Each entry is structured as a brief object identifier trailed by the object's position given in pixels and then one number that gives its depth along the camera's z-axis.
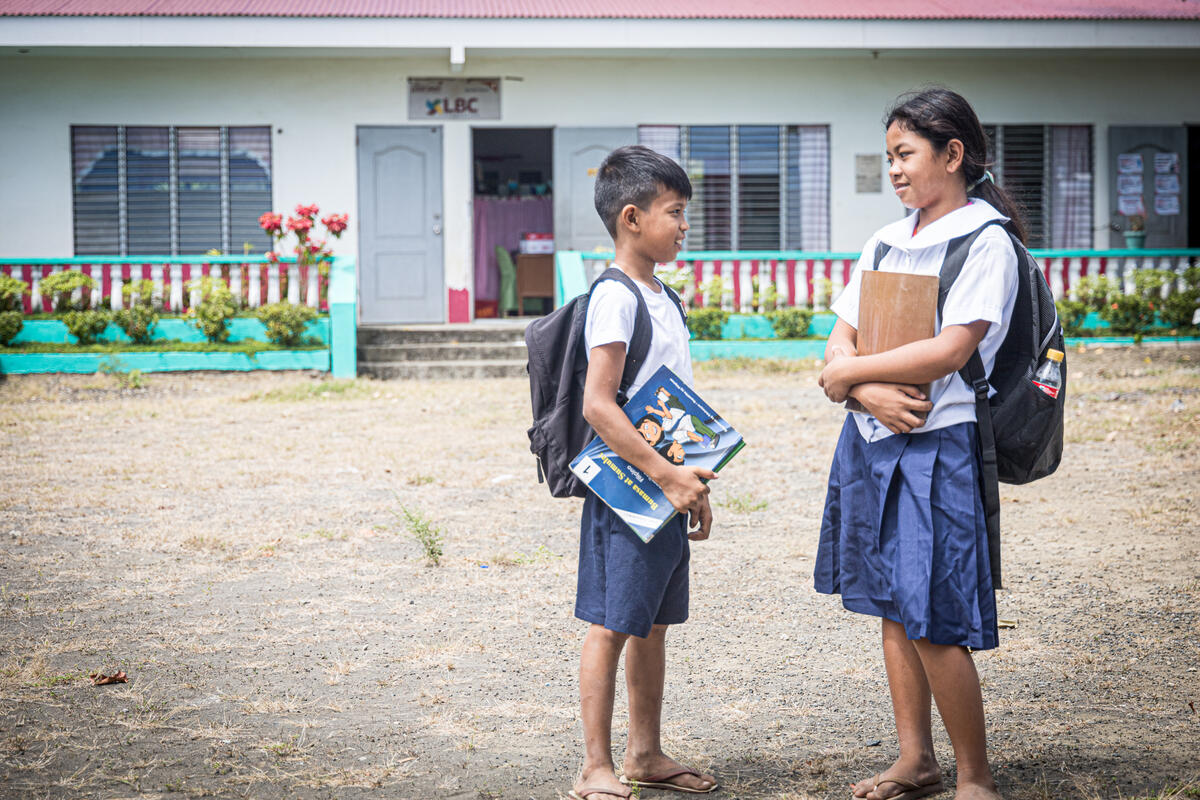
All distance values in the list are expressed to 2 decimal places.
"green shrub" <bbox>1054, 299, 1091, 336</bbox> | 12.23
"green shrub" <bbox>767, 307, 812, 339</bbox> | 12.08
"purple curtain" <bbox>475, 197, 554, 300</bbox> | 14.94
